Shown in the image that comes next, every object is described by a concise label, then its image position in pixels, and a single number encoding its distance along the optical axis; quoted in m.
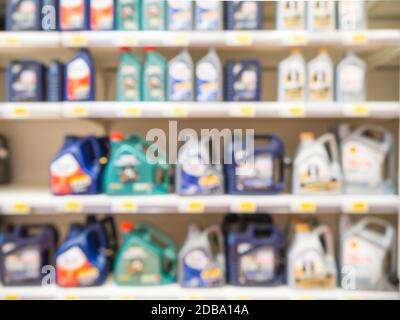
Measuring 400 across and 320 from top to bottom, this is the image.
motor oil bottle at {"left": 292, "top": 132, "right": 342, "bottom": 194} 2.05
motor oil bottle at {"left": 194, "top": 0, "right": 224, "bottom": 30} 2.02
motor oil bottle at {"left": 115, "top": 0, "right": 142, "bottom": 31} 2.03
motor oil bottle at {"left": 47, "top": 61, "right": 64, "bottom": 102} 2.06
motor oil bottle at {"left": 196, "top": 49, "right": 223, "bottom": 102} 2.06
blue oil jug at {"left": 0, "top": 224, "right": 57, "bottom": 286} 2.04
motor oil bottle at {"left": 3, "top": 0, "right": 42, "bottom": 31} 2.04
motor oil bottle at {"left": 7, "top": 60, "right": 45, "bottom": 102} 2.08
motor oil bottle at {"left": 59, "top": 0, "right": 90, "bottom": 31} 2.03
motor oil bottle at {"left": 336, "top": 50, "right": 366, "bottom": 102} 2.05
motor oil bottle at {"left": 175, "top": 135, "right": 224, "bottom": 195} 2.04
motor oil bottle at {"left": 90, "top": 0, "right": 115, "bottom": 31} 2.03
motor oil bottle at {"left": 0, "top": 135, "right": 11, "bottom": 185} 2.51
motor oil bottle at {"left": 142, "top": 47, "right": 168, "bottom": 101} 2.06
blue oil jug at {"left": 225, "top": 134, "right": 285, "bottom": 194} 2.07
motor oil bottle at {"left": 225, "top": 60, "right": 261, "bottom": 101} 2.08
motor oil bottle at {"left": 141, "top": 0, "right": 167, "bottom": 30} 2.03
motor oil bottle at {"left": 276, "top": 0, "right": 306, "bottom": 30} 2.03
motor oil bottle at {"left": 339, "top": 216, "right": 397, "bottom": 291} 2.00
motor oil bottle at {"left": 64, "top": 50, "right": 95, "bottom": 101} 2.05
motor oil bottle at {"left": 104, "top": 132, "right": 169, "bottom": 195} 2.04
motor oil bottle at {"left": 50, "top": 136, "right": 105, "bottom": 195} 2.05
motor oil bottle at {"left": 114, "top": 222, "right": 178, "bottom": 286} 2.03
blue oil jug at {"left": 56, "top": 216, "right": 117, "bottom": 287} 1.99
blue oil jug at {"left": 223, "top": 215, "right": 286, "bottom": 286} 2.01
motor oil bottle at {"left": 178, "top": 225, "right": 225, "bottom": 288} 2.00
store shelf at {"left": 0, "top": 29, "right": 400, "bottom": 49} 1.97
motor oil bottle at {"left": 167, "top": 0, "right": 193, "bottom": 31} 2.02
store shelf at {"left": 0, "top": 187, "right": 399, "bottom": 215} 1.96
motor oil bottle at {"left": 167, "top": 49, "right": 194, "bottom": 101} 2.05
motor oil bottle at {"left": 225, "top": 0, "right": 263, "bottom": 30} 2.04
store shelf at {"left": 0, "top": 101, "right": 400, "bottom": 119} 1.98
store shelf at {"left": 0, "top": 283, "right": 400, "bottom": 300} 1.95
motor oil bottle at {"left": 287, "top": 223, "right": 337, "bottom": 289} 1.99
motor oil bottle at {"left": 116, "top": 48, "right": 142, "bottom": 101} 2.06
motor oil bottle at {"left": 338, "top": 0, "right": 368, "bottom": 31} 2.03
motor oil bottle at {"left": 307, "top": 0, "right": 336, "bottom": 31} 2.02
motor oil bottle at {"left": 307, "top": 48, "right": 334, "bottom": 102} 2.05
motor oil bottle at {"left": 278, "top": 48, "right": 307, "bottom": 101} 2.05
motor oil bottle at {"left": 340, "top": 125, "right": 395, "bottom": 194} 2.07
